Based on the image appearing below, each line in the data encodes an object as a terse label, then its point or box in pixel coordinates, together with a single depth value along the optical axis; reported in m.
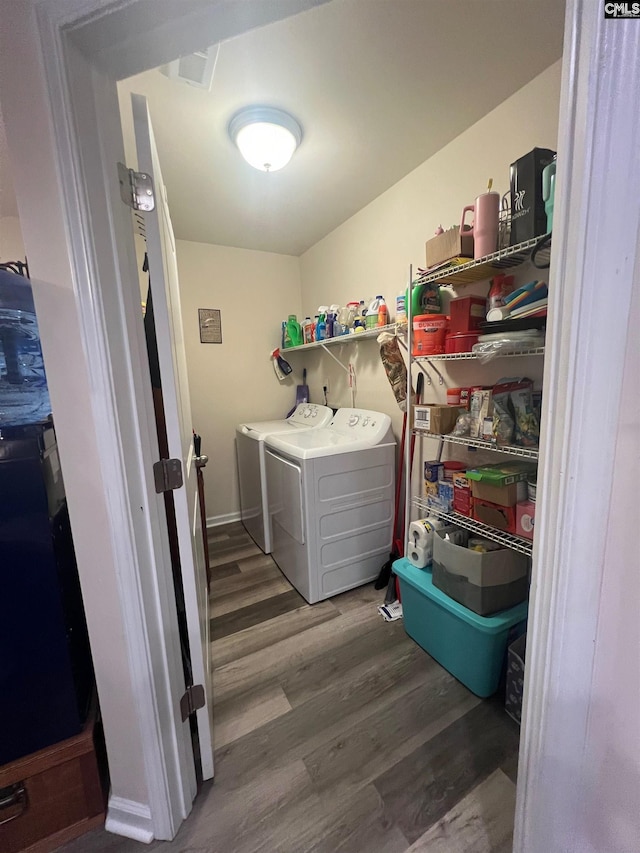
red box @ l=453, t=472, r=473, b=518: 1.45
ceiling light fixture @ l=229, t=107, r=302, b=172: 1.43
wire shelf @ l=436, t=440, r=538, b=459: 1.16
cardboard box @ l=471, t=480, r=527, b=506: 1.28
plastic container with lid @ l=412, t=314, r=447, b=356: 1.57
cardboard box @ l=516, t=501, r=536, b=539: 1.23
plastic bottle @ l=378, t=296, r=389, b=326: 2.06
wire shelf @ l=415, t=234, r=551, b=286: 1.18
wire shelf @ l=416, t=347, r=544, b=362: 1.17
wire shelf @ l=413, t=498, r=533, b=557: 1.24
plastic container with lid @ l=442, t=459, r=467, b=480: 1.61
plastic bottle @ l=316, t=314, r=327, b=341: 2.48
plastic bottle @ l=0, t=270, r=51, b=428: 0.90
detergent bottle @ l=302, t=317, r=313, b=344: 2.71
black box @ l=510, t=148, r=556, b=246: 1.10
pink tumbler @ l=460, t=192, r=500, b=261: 1.26
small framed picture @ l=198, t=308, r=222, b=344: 2.81
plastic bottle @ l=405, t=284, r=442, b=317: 1.69
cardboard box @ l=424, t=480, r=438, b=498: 1.64
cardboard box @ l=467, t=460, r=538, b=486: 1.27
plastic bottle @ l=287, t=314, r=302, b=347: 2.94
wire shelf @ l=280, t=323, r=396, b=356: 1.98
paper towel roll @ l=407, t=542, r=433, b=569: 1.64
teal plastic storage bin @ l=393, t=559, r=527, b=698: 1.32
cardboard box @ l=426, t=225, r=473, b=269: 1.39
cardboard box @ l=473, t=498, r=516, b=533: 1.29
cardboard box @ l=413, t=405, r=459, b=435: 1.54
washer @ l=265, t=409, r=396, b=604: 1.87
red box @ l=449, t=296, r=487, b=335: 1.43
